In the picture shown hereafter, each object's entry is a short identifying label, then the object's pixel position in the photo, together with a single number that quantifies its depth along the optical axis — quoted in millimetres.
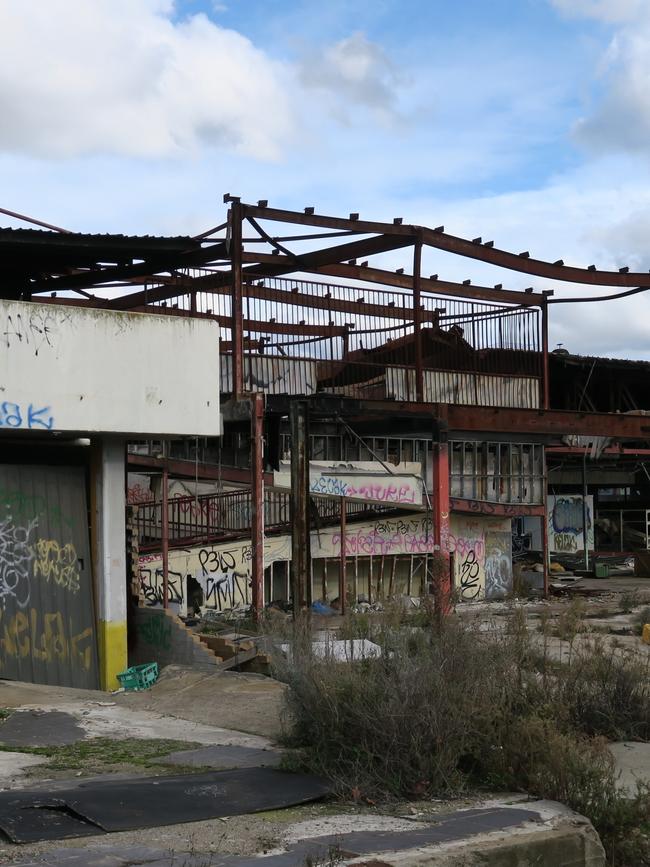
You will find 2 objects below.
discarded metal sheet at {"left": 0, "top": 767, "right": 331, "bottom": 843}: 6395
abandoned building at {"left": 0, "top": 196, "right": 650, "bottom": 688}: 13898
